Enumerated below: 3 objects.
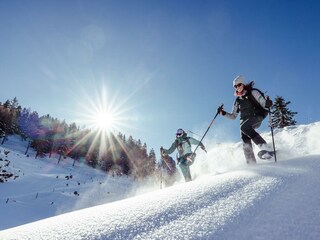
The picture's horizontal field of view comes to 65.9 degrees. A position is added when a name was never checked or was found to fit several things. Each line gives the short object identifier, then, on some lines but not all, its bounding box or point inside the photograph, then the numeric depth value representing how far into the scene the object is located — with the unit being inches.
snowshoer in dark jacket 218.8
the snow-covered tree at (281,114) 1238.3
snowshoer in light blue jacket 306.8
